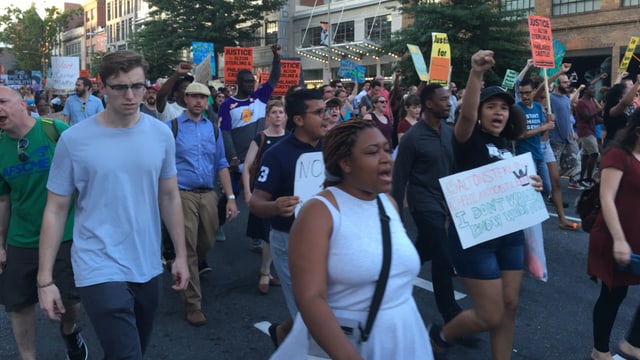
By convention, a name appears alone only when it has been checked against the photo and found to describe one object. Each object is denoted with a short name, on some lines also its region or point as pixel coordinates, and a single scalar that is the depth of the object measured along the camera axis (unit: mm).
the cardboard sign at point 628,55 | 13415
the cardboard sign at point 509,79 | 15323
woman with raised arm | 3426
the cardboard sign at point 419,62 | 12352
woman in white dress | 2037
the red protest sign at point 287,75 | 12867
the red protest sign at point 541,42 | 9555
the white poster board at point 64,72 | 18062
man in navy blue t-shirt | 3793
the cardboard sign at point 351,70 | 18781
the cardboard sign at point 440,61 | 10602
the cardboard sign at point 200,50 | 17438
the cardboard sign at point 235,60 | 13531
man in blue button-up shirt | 5188
